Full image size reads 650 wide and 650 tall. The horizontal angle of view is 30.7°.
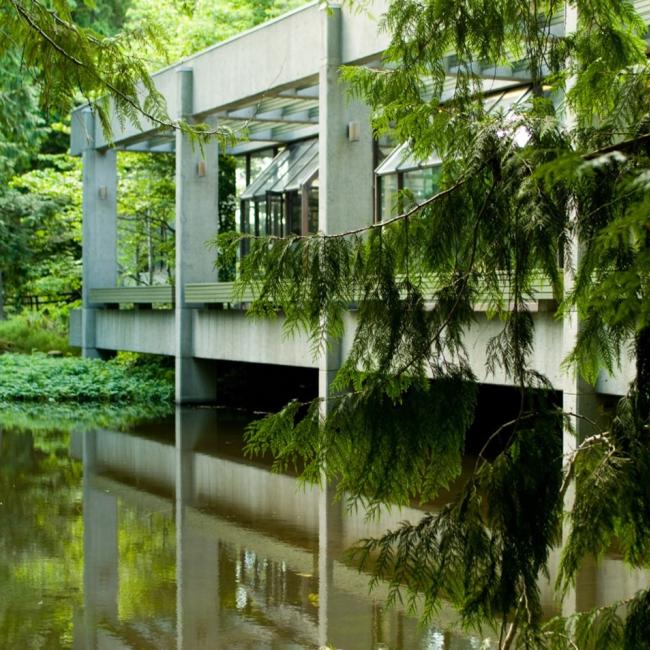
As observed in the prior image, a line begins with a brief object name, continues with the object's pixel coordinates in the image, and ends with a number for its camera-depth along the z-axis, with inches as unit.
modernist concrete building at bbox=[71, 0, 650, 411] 679.1
